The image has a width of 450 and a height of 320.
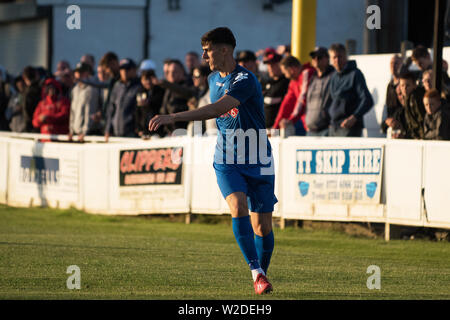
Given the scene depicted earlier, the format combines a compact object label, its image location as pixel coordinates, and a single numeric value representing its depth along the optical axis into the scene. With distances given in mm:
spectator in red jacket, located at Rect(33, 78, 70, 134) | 19391
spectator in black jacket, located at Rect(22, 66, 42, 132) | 20781
